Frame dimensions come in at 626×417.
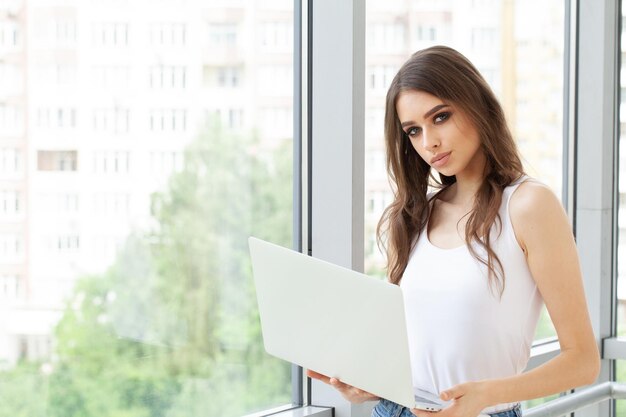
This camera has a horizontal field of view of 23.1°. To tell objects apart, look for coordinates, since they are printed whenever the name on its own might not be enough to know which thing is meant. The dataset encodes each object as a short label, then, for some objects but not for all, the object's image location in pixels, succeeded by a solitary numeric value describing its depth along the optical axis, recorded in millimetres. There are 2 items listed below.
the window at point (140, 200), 2913
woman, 2713
